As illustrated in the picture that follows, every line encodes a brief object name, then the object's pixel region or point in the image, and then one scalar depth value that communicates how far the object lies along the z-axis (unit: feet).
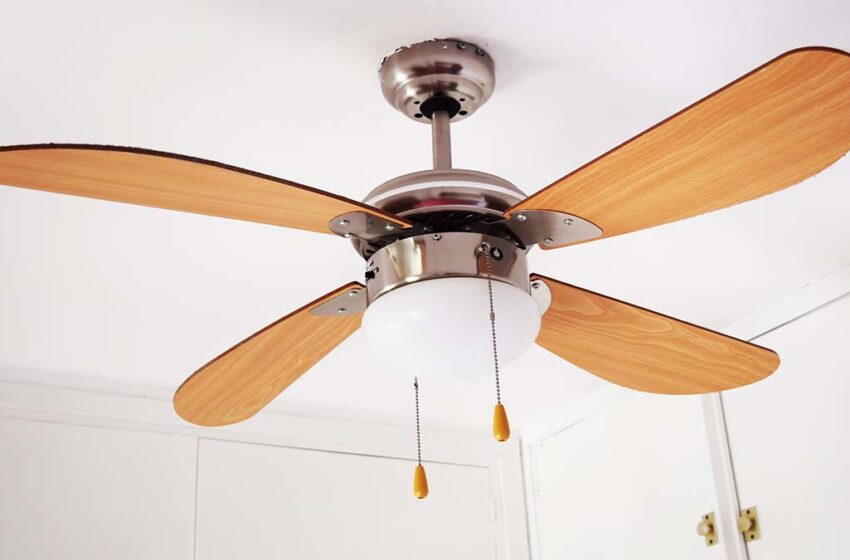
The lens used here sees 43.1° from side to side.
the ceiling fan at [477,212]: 3.38
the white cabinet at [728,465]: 6.49
